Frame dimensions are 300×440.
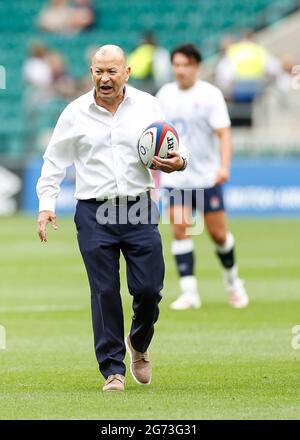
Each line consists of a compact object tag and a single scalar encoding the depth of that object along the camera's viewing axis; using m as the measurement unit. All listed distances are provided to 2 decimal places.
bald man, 17.12
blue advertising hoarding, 50.91
